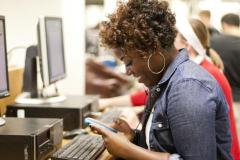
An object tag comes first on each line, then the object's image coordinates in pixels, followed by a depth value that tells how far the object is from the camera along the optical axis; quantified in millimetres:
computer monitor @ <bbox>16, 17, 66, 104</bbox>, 2025
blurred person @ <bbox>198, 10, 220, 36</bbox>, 4758
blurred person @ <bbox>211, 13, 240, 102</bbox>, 4383
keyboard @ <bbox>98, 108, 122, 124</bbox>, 2161
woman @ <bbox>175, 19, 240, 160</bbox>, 2119
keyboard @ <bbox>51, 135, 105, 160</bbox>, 1512
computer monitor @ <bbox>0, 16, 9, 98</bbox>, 1674
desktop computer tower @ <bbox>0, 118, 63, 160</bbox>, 1427
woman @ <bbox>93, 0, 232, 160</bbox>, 1221
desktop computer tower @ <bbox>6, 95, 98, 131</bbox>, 2018
